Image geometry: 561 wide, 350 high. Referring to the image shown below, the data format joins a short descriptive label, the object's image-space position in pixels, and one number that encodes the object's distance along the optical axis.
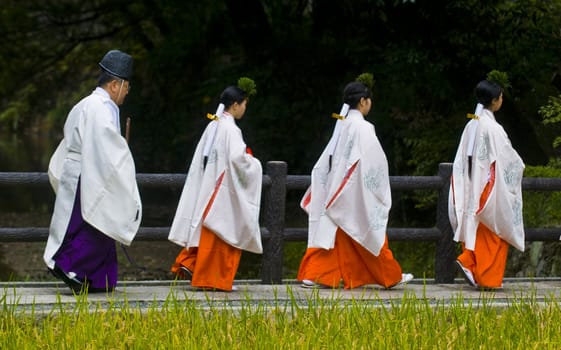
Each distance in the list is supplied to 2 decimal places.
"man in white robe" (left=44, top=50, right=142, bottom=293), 14.76
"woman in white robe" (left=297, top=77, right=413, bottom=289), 17.50
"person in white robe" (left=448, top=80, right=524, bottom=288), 17.53
